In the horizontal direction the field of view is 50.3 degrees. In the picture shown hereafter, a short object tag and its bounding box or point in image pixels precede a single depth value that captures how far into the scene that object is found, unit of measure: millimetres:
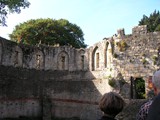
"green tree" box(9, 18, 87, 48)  23768
